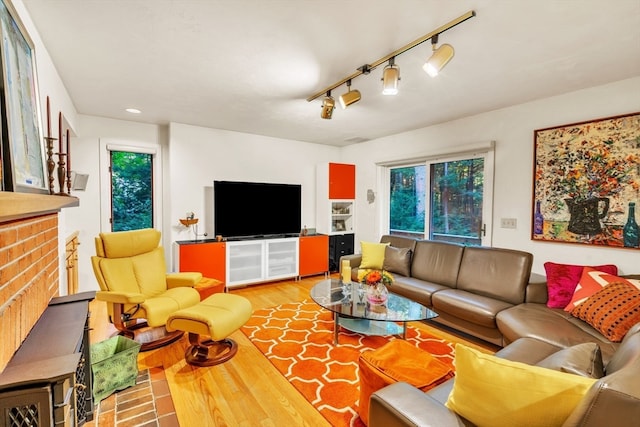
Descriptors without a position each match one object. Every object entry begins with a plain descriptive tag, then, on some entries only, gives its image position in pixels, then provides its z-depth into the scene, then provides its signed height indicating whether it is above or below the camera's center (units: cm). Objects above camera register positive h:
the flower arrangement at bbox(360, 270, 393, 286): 262 -68
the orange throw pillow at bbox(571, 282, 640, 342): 190 -73
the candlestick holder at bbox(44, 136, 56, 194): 164 +25
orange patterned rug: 191 -129
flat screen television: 422 -6
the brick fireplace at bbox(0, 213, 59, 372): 108 -34
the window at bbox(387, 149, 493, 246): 373 +12
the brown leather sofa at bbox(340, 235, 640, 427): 79 -80
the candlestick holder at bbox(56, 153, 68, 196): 181 +19
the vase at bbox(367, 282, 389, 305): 265 -83
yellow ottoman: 218 -95
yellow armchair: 240 -77
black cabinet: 523 -79
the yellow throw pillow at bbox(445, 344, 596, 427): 89 -62
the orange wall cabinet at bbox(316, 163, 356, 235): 517 +14
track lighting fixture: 181 +102
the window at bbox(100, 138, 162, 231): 391 +28
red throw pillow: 244 -65
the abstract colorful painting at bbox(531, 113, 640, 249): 257 +25
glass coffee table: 238 -92
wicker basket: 184 -109
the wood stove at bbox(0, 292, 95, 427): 88 -60
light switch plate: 334 -19
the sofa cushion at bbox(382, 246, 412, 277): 368 -72
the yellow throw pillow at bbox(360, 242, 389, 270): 384 -67
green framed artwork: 117 +43
